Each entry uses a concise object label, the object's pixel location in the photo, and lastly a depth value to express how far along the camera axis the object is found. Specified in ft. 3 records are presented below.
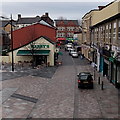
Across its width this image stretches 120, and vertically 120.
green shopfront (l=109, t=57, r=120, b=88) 57.81
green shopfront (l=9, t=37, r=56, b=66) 104.08
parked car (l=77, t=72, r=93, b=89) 58.25
